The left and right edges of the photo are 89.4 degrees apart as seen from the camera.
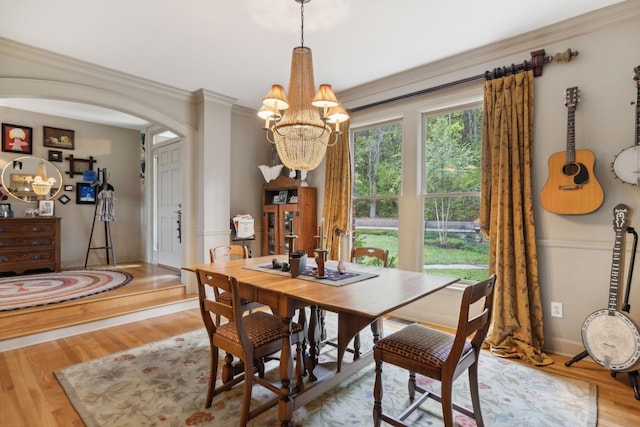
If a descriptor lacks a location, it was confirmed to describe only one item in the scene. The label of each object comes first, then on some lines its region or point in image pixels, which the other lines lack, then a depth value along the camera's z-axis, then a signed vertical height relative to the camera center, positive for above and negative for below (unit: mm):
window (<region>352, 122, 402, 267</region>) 3885 +319
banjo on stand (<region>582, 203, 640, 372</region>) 2193 -852
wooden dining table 1656 -459
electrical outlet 2750 -838
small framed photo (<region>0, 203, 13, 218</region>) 4719 -7
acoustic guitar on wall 2525 +247
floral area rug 1900 -1226
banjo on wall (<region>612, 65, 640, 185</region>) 2338 +369
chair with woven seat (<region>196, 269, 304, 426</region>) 1772 -755
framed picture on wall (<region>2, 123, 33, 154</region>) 4891 +1112
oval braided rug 3451 -956
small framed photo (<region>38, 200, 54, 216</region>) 5145 +57
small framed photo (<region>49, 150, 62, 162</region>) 5297 +907
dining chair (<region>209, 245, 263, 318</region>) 2648 -406
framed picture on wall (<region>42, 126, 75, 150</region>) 5254 +1210
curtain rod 2689 +1288
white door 5422 +104
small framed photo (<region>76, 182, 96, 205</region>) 5613 +306
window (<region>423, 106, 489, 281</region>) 3309 +168
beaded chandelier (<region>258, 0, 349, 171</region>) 2156 +658
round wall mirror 4934 +497
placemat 2055 -446
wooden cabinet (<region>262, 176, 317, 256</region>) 4332 -58
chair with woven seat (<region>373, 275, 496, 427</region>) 1535 -744
